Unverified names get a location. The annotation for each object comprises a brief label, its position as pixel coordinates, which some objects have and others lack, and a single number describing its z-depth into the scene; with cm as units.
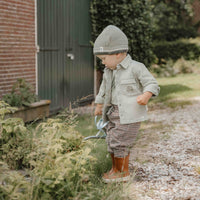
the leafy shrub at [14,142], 303
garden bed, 606
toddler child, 333
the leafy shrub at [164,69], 1595
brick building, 625
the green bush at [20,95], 602
